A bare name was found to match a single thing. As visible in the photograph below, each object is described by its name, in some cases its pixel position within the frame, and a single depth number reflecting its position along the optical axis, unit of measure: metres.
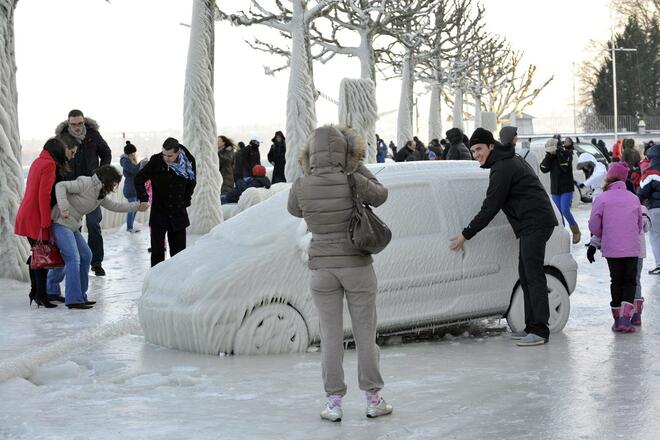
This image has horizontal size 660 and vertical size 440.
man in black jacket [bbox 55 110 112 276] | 14.27
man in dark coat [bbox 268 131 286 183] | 26.14
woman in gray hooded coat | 6.56
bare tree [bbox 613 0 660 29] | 90.00
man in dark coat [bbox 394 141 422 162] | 27.54
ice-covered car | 8.77
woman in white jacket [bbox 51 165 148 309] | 11.45
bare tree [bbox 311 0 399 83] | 40.72
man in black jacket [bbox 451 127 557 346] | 9.13
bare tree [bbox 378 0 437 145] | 42.59
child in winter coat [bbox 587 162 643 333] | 9.69
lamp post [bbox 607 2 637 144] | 67.09
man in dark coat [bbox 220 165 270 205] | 22.31
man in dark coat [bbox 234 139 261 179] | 23.79
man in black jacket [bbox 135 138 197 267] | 12.27
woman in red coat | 11.40
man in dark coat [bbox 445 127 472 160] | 18.72
